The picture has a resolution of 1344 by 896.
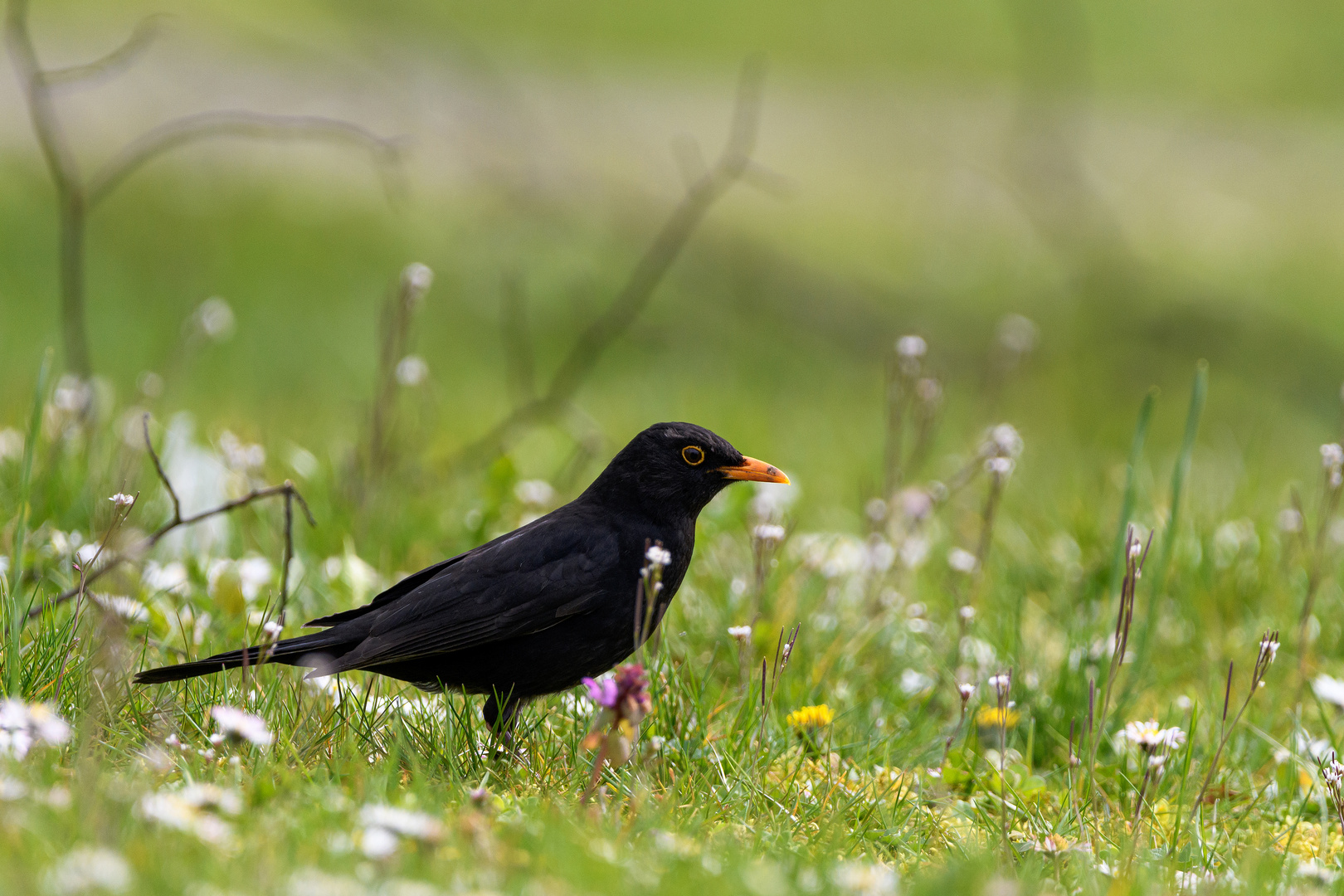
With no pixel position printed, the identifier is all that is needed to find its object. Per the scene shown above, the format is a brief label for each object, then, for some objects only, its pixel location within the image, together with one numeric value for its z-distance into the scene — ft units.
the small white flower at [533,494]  32.91
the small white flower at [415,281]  29.99
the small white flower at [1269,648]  19.60
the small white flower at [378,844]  13.96
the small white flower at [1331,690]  21.54
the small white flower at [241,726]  15.48
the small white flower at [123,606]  21.70
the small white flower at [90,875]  12.80
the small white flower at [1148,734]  18.71
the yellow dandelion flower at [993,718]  23.84
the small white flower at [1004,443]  27.76
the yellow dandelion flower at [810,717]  22.48
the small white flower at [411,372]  32.02
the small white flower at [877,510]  29.96
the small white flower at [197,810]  14.19
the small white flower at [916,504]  31.71
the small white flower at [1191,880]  17.33
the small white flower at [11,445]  32.14
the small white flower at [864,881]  14.89
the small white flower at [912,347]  29.99
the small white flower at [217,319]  34.01
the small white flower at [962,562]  29.45
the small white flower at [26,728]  15.17
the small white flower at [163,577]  26.48
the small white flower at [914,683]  26.71
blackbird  21.94
